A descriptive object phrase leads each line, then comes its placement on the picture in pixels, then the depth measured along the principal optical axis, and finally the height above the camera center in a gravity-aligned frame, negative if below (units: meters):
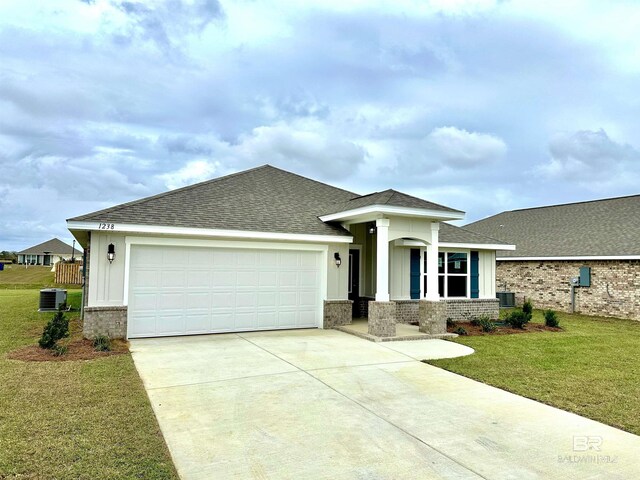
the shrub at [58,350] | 8.08 -1.66
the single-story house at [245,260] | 10.03 +0.19
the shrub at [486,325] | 12.37 -1.67
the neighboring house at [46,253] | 65.12 +1.91
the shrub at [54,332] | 8.48 -1.51
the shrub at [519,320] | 12.84 -1.55
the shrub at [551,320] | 13.33 -1.61
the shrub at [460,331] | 11.79 -1.76
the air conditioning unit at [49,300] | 15.35 -1.28
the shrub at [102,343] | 8.59 -1.65
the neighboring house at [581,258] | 16.77 +0.52
